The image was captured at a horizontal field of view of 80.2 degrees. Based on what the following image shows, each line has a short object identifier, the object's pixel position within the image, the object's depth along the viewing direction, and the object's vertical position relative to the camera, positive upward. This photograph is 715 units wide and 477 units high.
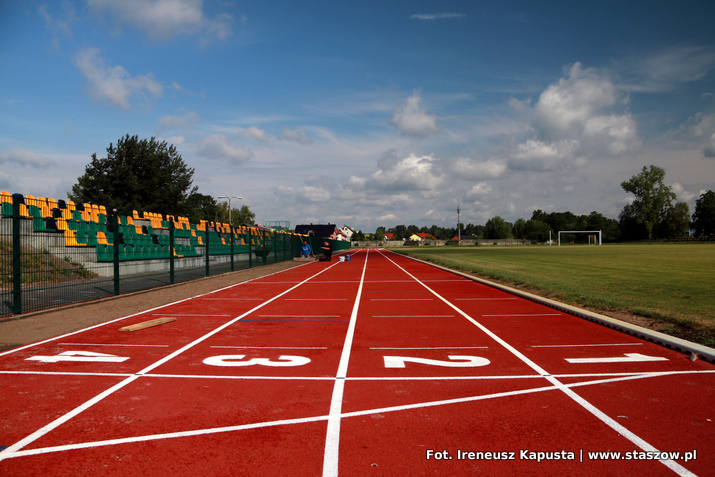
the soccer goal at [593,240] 112.78 -1.13
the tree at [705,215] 117.36 +5.78
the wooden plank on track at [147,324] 8.09 -1.73
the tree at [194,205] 44.16 +3.45
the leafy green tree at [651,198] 103.94 +9.28
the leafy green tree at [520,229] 170.65 +3.13
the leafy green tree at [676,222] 110.25 +3.59
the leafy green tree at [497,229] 155.00 +2.65
